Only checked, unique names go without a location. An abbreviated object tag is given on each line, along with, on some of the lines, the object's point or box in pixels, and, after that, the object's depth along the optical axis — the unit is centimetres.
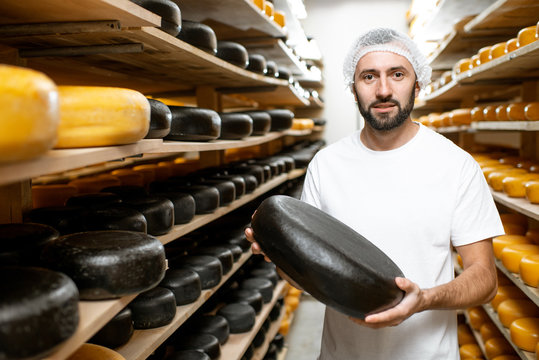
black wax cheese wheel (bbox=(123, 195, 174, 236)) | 169
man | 159
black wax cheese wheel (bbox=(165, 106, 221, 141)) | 190
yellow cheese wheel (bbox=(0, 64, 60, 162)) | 69
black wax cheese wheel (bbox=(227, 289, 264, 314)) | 292
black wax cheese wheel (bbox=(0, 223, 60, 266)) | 110
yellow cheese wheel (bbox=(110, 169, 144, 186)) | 261
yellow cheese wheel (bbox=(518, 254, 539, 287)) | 210
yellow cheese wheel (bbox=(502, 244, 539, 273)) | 234
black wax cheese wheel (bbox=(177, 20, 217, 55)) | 205
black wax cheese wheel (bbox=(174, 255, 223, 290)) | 224
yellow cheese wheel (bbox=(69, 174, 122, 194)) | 230
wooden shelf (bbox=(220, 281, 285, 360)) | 237
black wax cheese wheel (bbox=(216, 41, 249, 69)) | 253
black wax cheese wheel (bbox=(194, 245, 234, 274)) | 251
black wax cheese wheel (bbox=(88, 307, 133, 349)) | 151
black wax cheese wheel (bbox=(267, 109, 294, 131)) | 374
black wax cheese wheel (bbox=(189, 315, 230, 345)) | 239
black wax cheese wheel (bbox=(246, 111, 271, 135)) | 314
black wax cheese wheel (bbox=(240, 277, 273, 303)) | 316
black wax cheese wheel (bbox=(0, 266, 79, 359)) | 76
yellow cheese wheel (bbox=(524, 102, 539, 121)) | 242
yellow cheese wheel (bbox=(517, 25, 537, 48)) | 232
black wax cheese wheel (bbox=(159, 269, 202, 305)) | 200
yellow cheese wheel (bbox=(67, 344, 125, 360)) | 127
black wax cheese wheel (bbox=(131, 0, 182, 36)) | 169
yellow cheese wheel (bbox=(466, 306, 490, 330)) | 315
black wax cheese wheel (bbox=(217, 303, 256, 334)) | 264
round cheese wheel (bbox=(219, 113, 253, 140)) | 253
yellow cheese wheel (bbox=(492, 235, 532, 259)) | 255
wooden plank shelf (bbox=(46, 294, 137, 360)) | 86
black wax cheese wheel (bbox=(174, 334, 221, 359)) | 218
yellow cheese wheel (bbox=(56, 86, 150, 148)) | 103
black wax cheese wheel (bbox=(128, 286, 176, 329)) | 175
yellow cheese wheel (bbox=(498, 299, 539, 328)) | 244
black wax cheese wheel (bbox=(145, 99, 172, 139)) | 152
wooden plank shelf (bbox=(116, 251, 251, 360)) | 154
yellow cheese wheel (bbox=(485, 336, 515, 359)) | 272
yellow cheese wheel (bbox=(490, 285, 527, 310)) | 269
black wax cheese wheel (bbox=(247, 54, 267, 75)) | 307
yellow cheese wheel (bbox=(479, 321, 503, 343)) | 290
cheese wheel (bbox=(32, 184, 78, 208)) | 204
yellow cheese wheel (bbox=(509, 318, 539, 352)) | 219
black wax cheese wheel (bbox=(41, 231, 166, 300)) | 105
